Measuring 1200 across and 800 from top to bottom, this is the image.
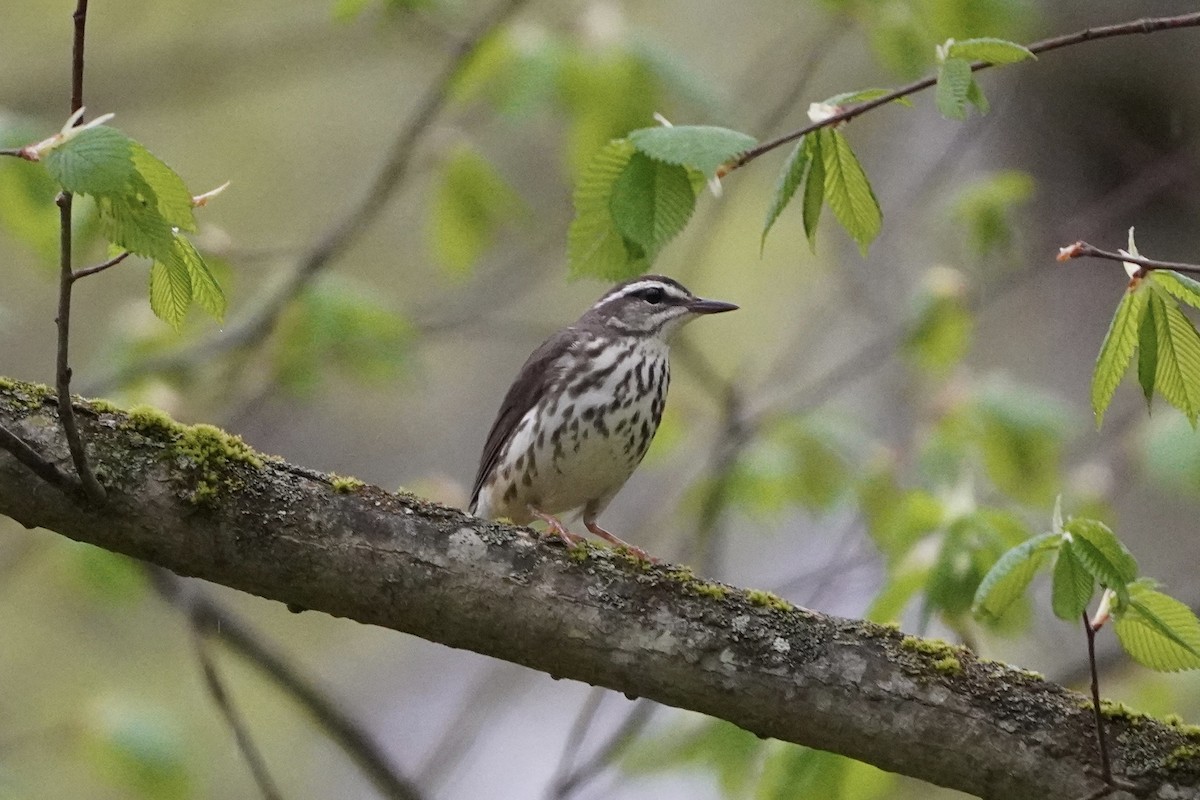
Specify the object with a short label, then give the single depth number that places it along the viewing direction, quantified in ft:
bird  35.01
